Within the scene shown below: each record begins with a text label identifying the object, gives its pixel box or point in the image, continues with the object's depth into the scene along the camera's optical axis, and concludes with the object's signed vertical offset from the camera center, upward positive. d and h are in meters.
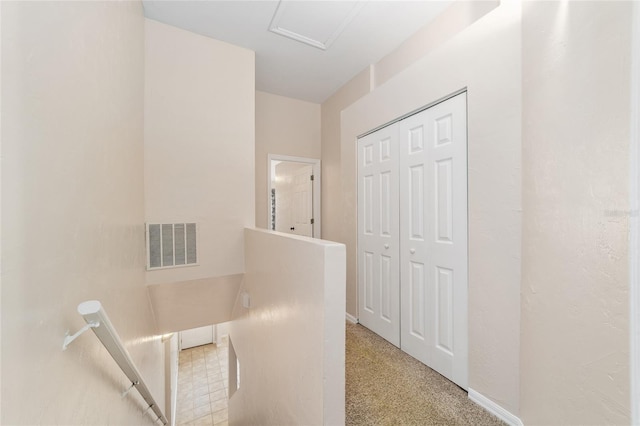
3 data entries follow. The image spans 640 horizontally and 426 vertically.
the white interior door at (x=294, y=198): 3.85 +0.22
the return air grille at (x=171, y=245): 2.34 -0.33
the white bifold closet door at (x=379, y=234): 2.21 -0.23
